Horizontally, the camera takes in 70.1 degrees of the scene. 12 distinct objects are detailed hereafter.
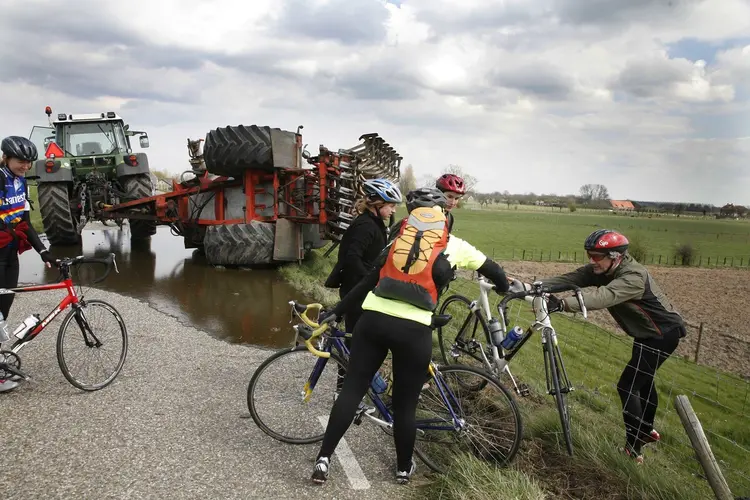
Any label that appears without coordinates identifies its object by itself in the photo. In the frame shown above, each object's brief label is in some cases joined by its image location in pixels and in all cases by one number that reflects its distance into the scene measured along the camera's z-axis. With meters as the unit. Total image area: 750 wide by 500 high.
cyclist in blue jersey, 4.41
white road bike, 3.84
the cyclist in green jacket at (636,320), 3.97
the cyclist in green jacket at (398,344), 3.01
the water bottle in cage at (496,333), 4.42
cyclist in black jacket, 4.07
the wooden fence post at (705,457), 2.86
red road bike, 4.38
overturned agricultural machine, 10.40
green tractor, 12.37
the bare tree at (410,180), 39.29
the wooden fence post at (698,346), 12.23
